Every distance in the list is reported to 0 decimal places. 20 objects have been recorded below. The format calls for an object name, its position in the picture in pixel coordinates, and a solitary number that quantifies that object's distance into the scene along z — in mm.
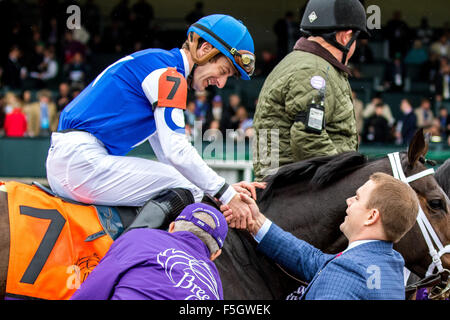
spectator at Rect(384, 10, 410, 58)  14211
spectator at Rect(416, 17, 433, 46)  15302
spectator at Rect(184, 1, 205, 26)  14384
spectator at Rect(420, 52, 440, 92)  15164
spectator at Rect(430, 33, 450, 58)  15196
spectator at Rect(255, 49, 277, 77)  13031
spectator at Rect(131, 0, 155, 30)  14539
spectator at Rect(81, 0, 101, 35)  14867
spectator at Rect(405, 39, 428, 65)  15289
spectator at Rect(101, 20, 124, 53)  14927
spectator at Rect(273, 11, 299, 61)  13594
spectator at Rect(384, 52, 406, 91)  14883
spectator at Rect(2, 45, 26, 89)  14320
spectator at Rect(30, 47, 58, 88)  14594
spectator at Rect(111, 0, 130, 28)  14898
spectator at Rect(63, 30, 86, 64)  14148
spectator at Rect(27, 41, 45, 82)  14616
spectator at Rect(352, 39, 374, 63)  14516
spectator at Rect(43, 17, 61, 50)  15062
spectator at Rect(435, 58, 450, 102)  14898
